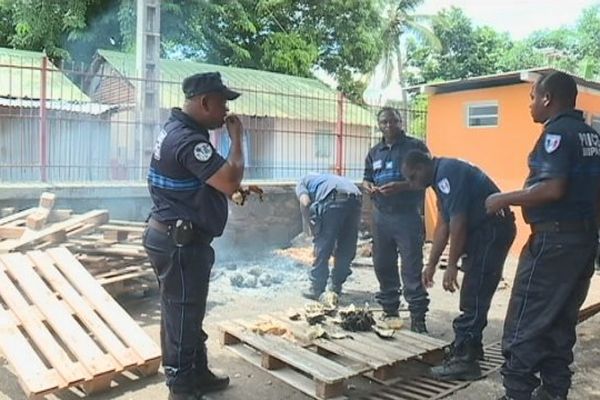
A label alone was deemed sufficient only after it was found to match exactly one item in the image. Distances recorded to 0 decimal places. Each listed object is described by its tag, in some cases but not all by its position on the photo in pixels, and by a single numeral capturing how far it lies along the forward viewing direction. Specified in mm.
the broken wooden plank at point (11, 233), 5691
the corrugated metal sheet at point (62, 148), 8273
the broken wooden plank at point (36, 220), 5789
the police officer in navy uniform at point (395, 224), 5008
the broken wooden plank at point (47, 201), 6331
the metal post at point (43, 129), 7480
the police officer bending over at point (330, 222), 6082
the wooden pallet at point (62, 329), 3674
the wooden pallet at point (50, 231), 5434
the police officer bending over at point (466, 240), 3885
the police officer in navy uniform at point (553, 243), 3129
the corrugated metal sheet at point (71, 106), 9633
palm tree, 28062
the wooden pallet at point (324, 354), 3680
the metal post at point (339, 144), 10531
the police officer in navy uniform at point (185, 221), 3260
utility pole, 9039
